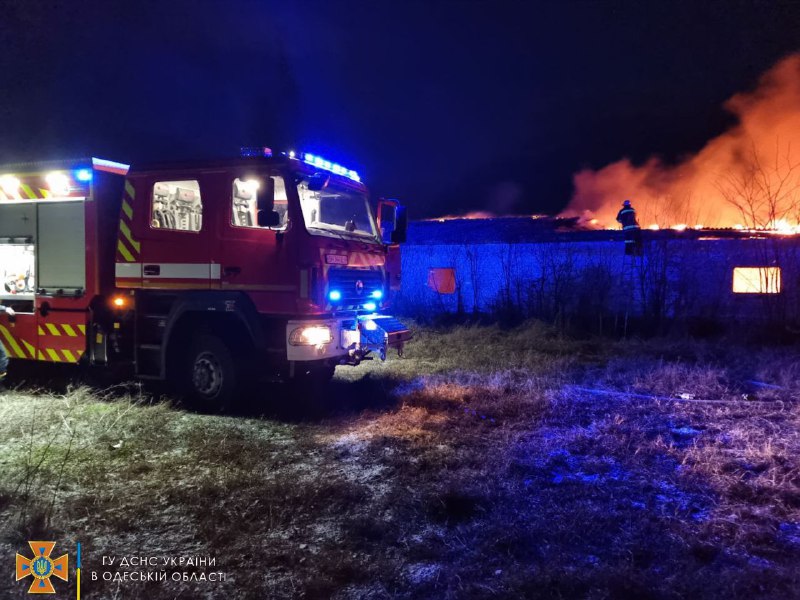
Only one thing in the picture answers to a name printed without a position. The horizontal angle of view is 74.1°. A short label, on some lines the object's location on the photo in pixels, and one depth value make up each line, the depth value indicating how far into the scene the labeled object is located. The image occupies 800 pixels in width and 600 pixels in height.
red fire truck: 5.73
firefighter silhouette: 13.36
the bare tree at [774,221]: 12.03
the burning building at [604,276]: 12.85
